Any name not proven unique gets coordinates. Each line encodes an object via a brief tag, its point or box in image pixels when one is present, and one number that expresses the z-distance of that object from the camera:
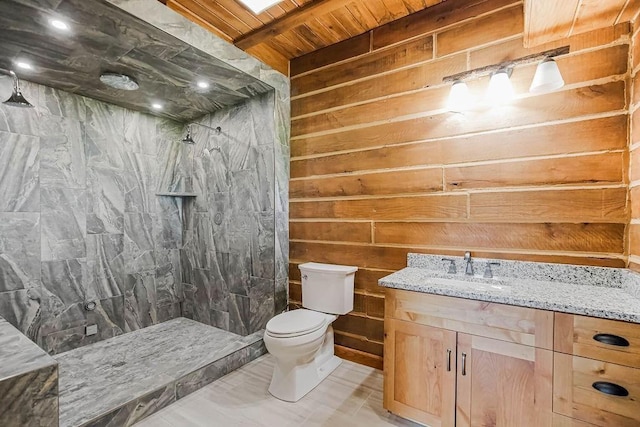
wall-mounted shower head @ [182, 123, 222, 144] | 3.19
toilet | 2.05
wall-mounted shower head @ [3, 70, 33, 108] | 2.03
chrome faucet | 2.03
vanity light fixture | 1.68
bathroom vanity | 1.30
